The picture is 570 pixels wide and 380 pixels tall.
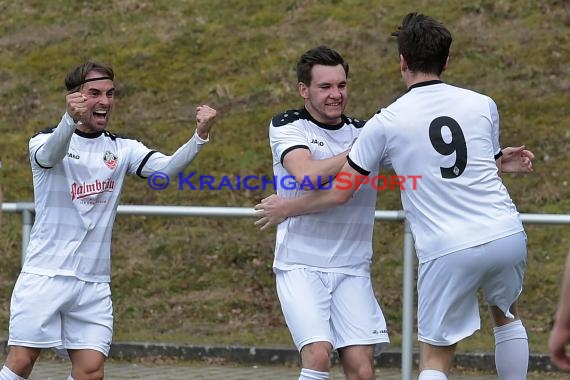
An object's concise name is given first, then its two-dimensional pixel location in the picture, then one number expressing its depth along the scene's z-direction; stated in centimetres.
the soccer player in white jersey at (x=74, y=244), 1377
